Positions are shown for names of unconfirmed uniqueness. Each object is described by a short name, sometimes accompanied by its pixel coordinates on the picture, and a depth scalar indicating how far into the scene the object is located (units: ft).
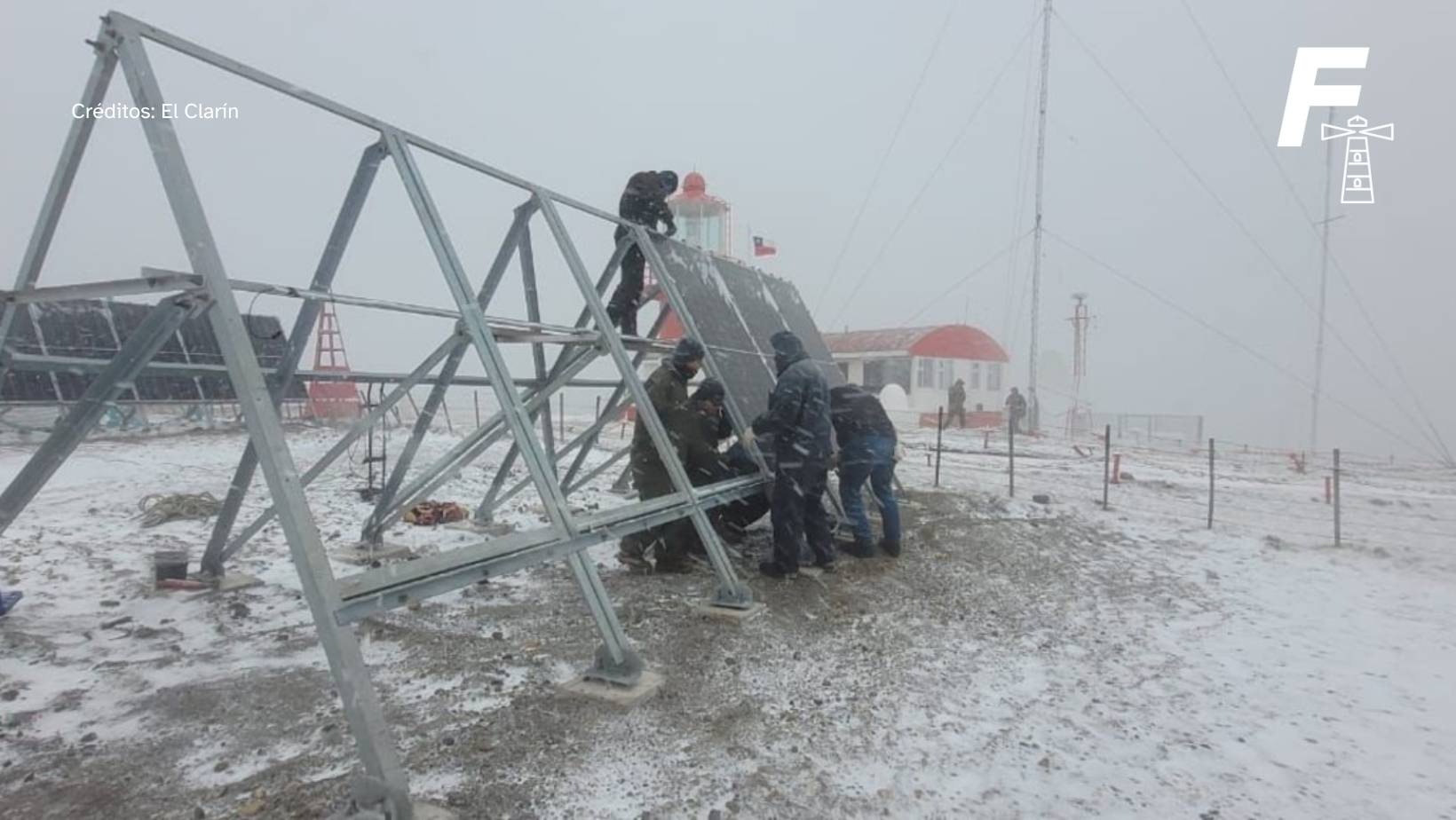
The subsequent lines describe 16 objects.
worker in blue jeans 23.15
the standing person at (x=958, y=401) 92.43
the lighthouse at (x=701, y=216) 90.07
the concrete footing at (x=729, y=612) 17.19
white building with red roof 102.17
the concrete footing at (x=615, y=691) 12.55
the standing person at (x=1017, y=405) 94.18
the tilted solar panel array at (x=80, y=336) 25.55
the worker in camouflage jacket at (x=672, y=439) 20.57
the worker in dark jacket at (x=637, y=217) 24.67
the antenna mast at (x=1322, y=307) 84.53
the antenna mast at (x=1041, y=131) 75.82
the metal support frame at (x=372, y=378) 8.91
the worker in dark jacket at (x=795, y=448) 20.40
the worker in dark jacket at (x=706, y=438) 21.27
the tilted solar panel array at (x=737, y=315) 21.53
